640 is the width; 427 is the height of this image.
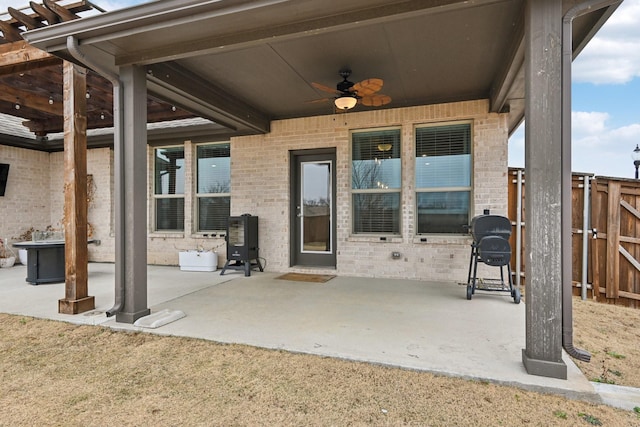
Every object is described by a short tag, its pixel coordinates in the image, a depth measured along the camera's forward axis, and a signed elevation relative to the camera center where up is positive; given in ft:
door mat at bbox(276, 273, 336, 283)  17.29 -3.55
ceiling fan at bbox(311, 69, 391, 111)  12.41 +4.52
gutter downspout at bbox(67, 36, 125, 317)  10.70 +0.62
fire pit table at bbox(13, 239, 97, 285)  16.30 -2.47
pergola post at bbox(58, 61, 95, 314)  11.65 +0.84
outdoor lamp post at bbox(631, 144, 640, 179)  25.53 +3.97
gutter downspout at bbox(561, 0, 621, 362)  7.36 +1.08
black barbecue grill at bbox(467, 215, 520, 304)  12.98 -1.29
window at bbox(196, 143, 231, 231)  21.58 +1.57
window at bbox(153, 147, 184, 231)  22.68 +1.46
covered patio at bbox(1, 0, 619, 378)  7.20 +4.73
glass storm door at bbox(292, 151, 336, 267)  19.57 -0.05
